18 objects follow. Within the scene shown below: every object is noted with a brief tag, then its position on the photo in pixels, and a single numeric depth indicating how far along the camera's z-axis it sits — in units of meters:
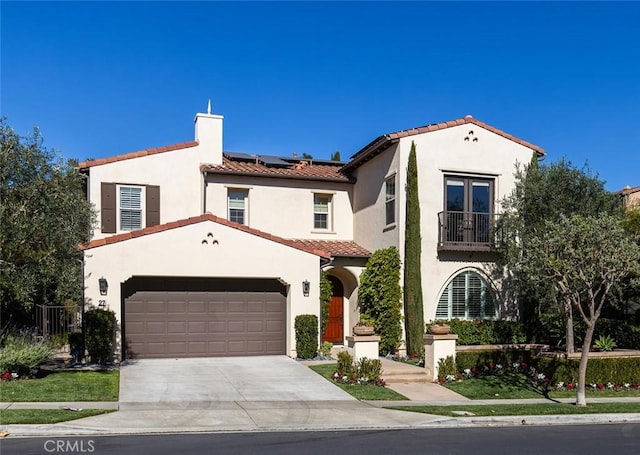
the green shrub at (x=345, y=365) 14.59
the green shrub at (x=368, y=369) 14.56
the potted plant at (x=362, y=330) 15.12
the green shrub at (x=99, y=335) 15.57
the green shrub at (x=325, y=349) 18.02
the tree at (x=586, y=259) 12.62
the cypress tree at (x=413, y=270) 18.58
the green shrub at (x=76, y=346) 15.98
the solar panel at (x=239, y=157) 23.20
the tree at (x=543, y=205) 17.56
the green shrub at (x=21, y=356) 13.27
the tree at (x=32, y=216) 12.27
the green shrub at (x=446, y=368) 15.32
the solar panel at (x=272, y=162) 23.16
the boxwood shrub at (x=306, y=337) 17.50
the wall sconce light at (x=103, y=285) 16.20
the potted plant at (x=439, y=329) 15.49
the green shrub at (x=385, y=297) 18.95
